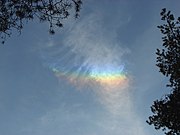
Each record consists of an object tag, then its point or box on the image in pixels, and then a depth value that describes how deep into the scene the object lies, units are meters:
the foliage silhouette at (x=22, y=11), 12.71
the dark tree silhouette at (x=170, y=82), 27.49
